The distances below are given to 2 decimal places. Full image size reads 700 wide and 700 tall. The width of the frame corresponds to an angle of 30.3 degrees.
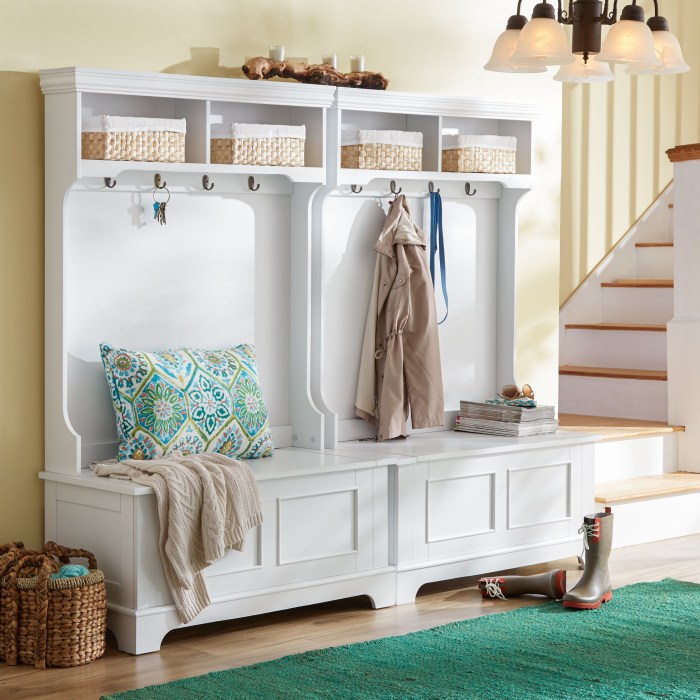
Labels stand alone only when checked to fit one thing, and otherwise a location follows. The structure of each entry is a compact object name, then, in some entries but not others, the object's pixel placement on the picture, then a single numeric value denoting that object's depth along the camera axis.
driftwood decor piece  4.31
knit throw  3.68
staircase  5.36
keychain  4.13
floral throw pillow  3.96
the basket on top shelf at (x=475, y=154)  4.80
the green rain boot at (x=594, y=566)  4.21
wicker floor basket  3.54
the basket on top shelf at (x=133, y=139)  3.89
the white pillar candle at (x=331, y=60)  4.52
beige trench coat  4.70
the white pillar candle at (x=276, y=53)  4.38
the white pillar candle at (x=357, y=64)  4.56
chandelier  3.68
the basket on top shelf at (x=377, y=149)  4.55
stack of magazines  4.81
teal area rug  3.33
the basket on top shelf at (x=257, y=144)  4.19
